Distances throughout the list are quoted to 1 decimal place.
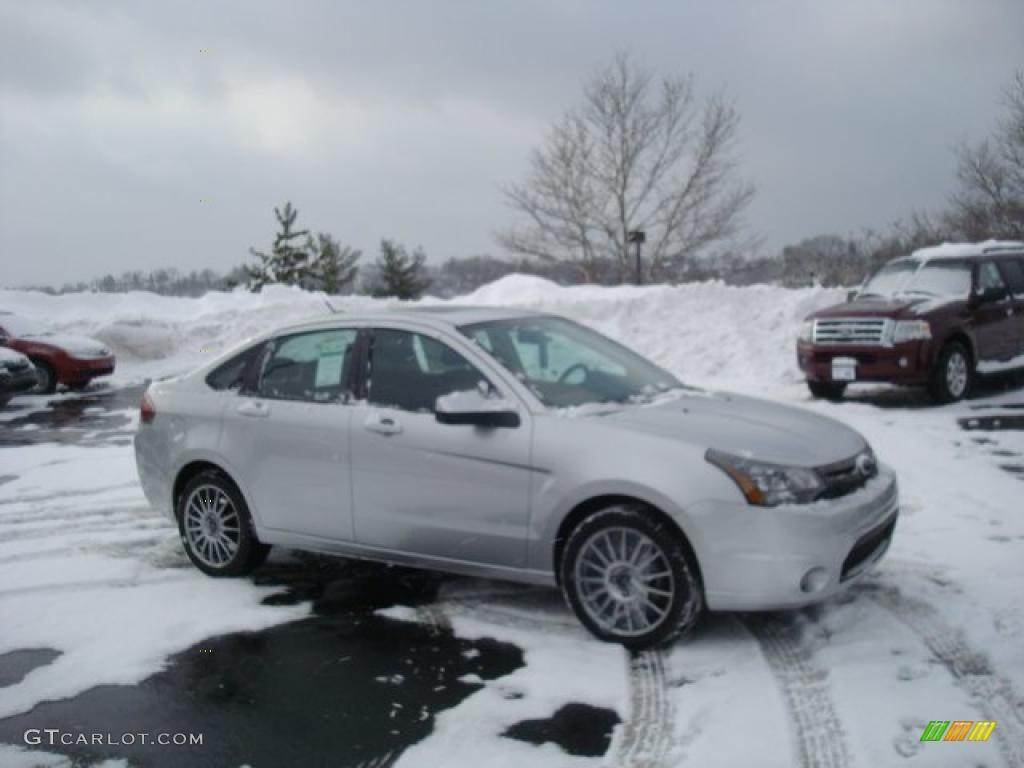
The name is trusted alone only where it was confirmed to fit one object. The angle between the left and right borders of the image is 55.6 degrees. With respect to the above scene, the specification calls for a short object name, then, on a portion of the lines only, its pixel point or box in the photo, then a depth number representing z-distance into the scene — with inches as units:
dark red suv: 455.8
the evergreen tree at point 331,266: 2242.6
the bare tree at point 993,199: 1290.6
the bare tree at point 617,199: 1608.0
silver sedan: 169.2
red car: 647.1
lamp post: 1024.9
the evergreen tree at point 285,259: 2135.8
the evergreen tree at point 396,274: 2405.3
